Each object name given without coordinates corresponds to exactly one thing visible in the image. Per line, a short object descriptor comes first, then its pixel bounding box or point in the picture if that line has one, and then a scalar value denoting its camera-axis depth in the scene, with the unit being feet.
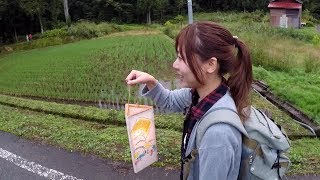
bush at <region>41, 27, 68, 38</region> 64.04
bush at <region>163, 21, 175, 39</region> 49.97
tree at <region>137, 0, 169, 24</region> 86.61
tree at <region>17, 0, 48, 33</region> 61.96
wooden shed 66.39
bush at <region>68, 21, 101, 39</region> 64.05
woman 3.08
